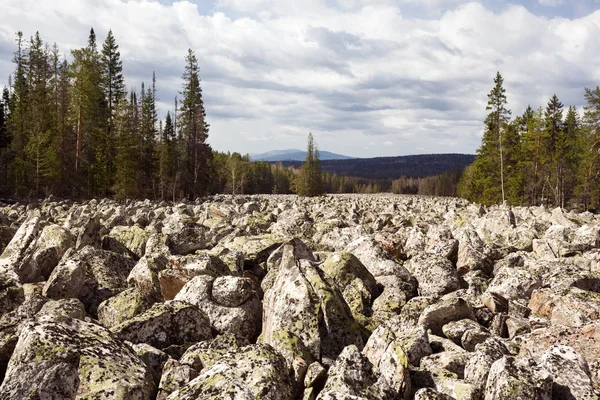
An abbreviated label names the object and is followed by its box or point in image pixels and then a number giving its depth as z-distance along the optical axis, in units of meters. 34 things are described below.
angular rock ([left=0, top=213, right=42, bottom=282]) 9.28
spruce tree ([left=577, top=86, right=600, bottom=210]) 49.25
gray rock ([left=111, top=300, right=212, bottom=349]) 5.67
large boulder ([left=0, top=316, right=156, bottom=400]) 4.02
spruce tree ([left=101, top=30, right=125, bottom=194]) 57.03
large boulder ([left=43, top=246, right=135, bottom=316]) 7.80
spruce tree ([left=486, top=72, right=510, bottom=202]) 54.52
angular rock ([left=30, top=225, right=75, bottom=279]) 9.61
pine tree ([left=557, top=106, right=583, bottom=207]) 58.34
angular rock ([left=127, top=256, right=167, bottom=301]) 7.85
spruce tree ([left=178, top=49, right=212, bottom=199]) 63.84
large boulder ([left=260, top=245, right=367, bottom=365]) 5.41
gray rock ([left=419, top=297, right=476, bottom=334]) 6.63
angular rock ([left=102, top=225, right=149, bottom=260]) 11.36
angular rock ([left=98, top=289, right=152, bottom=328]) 6.77
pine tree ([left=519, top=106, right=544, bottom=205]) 58.59
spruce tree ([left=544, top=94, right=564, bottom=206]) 57.43
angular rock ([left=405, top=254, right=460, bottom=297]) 8.46
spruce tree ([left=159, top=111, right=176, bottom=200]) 57.19
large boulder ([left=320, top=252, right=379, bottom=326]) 7.87
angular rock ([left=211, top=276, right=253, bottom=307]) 6.73
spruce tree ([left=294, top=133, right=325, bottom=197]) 108.44
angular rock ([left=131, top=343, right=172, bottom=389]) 4.95
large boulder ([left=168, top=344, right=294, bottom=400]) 3.90
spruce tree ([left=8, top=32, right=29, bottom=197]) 47.59
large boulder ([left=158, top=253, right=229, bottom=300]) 7.64
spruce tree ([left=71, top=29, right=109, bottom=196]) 52.09
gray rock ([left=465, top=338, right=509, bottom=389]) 4.63
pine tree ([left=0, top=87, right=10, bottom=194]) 48.71
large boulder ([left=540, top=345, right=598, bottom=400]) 4.42
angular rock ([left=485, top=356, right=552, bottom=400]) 4.11
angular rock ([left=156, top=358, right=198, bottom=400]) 4.34
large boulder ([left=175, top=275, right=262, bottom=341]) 6.45
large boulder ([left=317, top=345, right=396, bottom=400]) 4.13
